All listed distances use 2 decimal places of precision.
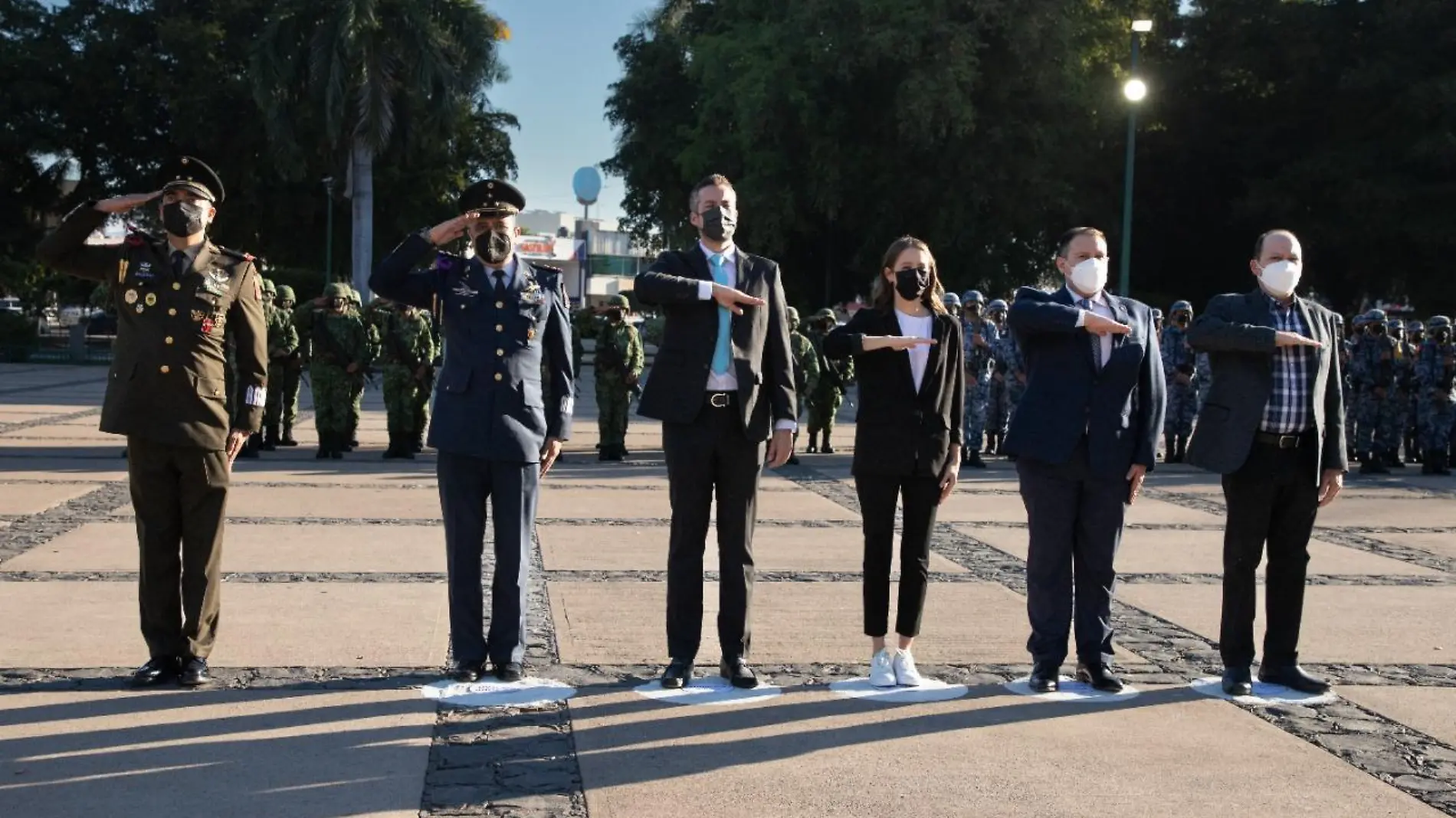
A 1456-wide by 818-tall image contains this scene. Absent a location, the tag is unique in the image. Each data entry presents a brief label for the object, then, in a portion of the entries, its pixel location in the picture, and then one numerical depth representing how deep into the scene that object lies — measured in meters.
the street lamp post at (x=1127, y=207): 33.09
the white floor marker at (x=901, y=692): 6.39
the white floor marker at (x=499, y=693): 6.12
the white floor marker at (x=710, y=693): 6.30
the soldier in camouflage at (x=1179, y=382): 18.39
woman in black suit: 6.61
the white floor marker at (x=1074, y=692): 6.48
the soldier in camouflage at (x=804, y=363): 18.20
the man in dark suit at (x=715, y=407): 6.43
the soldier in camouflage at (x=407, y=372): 16.97
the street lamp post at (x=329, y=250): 48.09
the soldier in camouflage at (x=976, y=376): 17.44
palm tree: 40.34
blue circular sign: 49.06
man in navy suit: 6.59
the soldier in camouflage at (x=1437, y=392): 18.14
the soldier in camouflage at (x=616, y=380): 17.27
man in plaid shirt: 6.73
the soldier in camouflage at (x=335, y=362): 16.81
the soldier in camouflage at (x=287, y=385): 17.48
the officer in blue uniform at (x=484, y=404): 6.43
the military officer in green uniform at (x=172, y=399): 6.28
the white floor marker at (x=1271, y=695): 6.53
